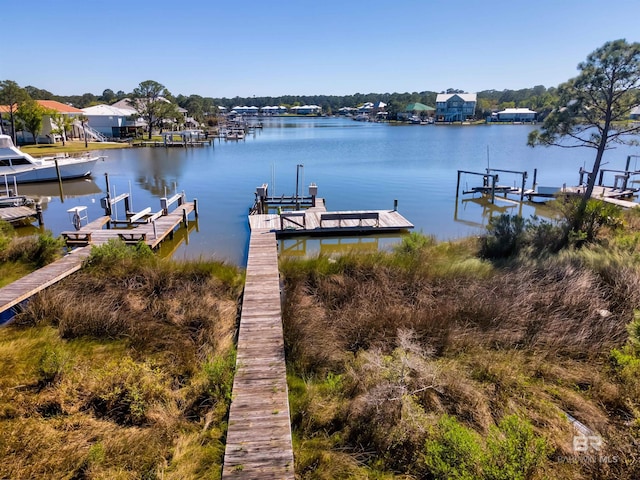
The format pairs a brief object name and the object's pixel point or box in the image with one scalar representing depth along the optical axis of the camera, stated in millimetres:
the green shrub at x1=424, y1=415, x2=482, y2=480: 4125
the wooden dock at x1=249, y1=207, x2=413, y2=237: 16625
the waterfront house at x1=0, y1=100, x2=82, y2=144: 44844
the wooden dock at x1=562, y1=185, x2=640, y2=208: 22406
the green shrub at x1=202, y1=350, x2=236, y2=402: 5840
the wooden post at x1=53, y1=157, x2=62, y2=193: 26203
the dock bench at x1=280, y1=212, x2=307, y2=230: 16391
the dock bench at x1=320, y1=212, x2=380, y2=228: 16688
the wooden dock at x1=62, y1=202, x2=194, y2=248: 14281
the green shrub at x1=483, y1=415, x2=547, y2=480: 3932
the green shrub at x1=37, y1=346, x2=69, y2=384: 6262
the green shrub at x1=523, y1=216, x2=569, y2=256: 11605
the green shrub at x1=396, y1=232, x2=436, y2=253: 11812
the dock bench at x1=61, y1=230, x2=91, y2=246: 14016
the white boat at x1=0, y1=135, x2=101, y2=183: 25453
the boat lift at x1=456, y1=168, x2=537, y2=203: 23672
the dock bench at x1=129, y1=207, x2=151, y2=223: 17520
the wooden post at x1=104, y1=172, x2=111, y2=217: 18500
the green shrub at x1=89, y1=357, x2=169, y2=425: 5613
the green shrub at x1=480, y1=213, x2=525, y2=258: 11945
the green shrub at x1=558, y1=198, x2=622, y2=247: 11945
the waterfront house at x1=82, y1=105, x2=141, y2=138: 58250
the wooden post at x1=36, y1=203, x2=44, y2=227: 18173
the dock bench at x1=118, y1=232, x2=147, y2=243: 14234
